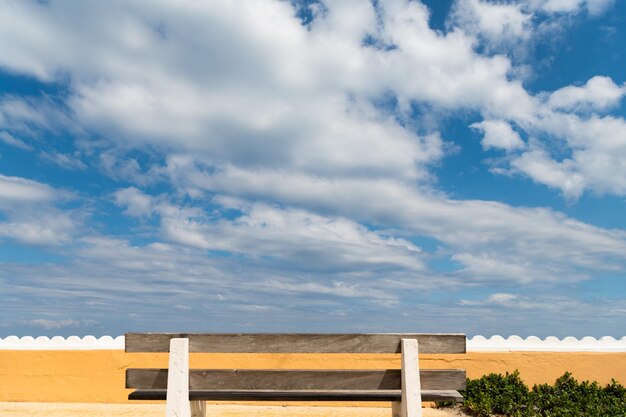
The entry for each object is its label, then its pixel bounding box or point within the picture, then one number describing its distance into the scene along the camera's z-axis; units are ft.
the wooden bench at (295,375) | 13.98
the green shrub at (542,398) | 23.07
